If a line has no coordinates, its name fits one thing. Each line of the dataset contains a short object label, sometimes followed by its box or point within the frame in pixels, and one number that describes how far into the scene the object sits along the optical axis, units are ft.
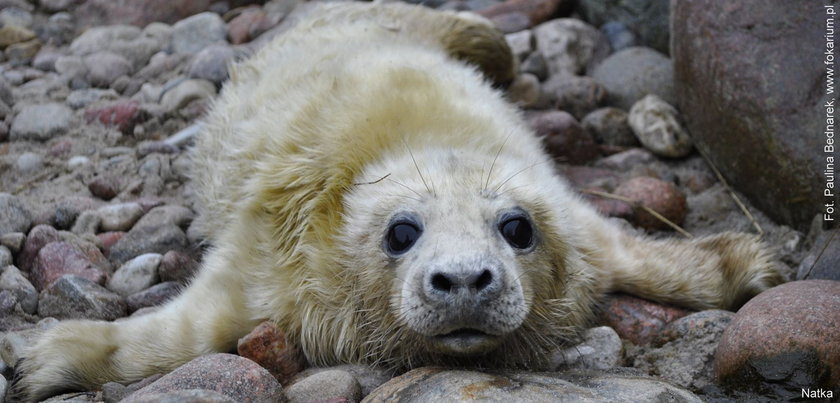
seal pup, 9.32
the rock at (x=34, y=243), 12.69
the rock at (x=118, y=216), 13.82
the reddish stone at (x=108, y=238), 13.35
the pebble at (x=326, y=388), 8.97
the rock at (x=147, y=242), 13.21
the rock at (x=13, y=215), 13.17
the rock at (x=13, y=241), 12.73
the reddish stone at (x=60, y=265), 12.26
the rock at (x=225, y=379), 8.45
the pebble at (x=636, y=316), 11.06
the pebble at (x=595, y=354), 10.23
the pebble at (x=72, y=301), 11.65
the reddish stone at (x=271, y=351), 10.09
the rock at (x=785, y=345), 8.84
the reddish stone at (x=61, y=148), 16.06
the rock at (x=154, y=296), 12.21
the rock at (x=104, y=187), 14.89
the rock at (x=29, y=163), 15.35
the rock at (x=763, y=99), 12.60
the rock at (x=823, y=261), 11.10
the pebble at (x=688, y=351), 9.93
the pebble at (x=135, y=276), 12.41
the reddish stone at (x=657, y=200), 14.52
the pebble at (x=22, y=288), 11.67
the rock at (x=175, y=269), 12.66
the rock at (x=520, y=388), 8.19
